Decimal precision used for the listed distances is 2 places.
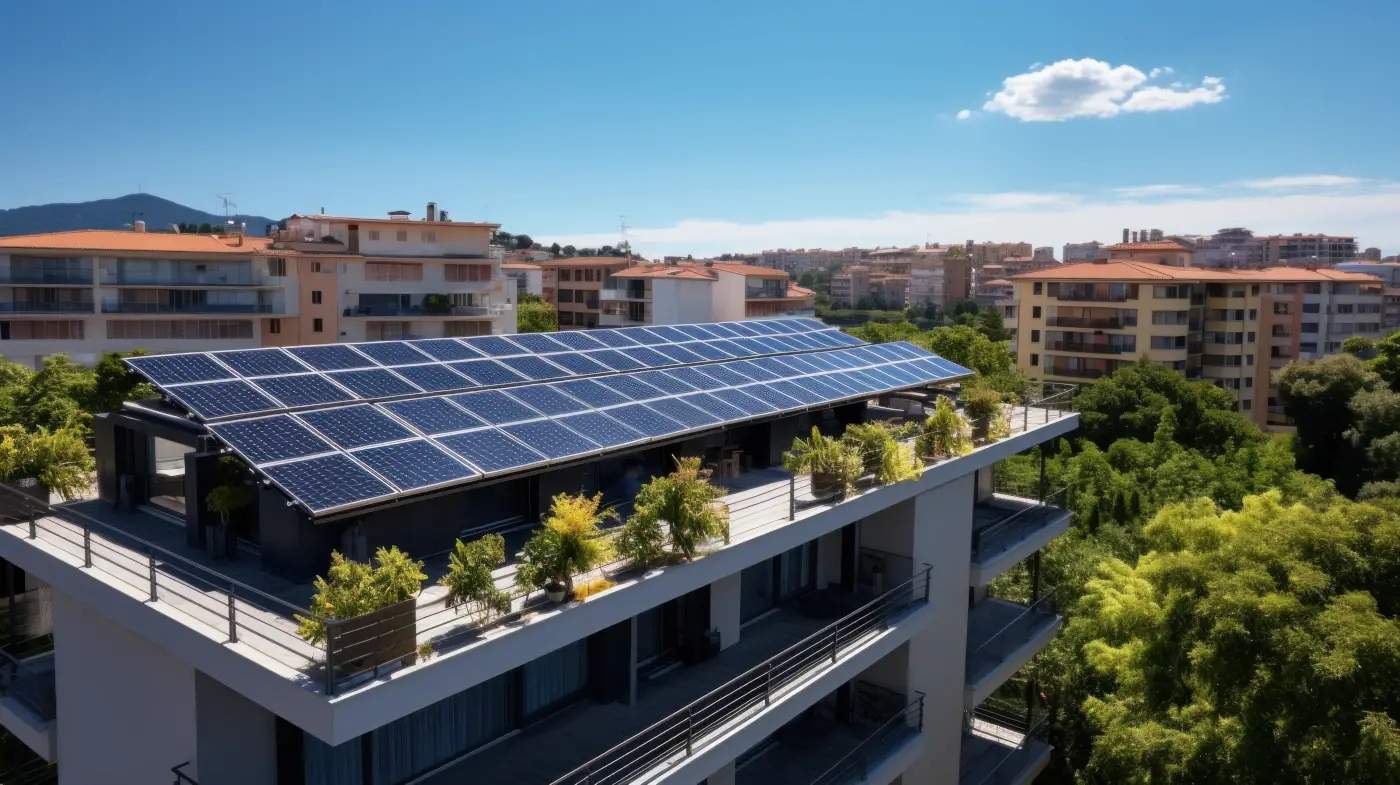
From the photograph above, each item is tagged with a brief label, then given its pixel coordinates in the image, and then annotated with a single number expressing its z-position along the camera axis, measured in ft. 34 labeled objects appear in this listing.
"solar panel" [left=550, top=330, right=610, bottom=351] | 80.36
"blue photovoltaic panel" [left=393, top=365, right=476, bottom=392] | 61.72
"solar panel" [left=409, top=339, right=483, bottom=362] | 68.95
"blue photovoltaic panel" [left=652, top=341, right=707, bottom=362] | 83.15
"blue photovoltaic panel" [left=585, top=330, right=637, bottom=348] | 83.92
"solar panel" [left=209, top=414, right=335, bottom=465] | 45.11
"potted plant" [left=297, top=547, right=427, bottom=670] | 35.73
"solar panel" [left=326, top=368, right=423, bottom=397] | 57.93
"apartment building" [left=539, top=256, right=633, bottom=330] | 382.01
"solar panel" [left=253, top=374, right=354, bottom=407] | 53.72
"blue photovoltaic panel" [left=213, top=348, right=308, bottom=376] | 57.00
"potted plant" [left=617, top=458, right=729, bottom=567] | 49.42
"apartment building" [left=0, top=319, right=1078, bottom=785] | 41.73
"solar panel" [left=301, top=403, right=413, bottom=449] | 49.24
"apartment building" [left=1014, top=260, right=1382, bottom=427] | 262.88
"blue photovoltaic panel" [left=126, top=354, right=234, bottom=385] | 51.47
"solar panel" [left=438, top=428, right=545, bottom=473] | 50.37
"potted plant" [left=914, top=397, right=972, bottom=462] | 74.84
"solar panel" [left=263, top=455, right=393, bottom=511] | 42.45
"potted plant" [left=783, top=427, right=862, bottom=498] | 63.93
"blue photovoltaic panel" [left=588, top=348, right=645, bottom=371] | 76.28
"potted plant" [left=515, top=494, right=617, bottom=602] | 43.73
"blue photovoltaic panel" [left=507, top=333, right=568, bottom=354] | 76.69
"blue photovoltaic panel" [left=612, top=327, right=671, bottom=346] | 87.61
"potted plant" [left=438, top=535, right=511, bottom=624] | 40.73
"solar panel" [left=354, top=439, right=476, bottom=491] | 46.21
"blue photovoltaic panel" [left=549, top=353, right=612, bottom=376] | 72.90
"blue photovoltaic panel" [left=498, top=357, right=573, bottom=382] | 68.95
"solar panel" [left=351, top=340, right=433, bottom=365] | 65.18
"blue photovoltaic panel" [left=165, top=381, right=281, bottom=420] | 49.01
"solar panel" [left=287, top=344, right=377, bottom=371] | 61.00
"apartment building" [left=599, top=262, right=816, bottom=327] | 304.50
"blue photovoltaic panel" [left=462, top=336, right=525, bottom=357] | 72.95
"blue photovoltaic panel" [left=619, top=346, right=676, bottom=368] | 79.41
